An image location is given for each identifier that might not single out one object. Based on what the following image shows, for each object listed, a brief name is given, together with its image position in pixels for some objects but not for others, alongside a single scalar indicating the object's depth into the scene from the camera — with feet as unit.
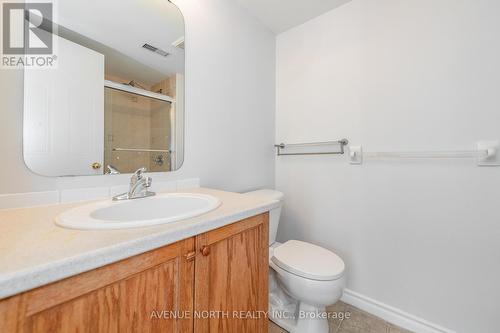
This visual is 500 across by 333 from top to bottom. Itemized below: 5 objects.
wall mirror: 2.64
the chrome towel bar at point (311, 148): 4.98
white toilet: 3.43
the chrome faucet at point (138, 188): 2.89
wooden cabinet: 1.26
